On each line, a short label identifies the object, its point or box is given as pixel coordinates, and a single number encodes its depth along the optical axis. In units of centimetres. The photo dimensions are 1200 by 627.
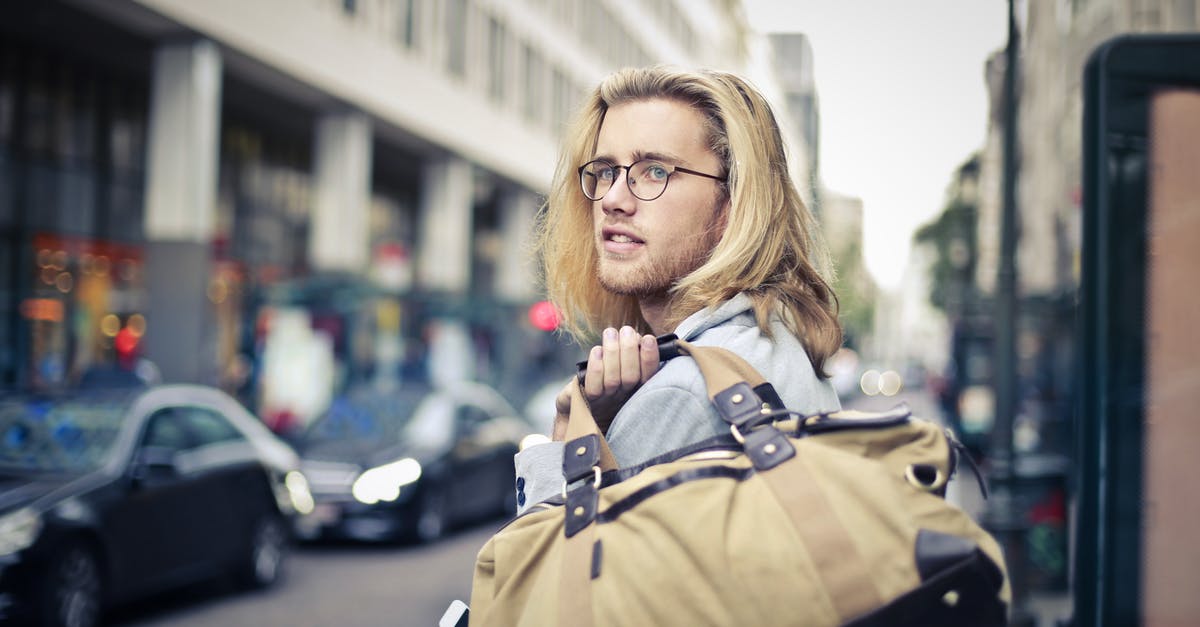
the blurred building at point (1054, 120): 832
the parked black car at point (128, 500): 718
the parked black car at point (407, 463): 1198
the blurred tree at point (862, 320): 6428
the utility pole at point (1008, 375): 778
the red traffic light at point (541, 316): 3544
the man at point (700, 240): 179
